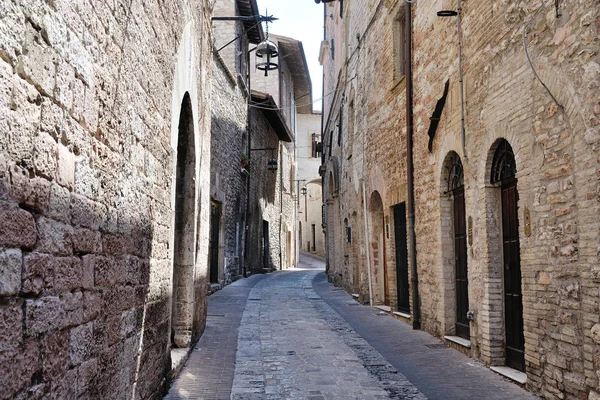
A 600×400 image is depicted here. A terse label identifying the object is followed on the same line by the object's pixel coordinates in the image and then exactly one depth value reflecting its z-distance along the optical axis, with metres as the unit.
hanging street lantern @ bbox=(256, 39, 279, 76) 11.33
